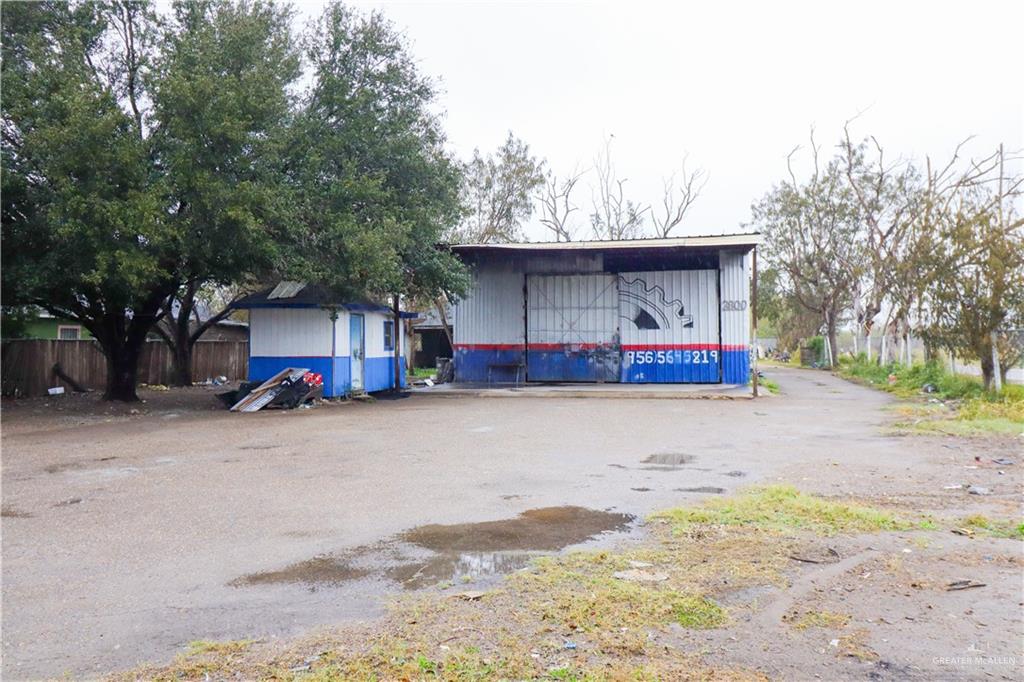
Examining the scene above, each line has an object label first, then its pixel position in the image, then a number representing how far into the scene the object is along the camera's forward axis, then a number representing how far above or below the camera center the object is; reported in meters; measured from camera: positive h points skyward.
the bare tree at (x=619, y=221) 49.47 +9.01
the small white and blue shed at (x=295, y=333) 19.17 +0.63
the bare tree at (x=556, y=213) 47.72 +9.38
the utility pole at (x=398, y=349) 23.30 +0.24
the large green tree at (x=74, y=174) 13.23 +3.49
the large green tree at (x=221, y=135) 14.25 +4.49
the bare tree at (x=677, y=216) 47.62 +9.18
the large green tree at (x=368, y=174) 16.48 +4.56
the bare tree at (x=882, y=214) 32.19 +6.81
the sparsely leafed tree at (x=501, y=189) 39.56 +9.07
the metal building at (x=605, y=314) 23.20 +1.38
